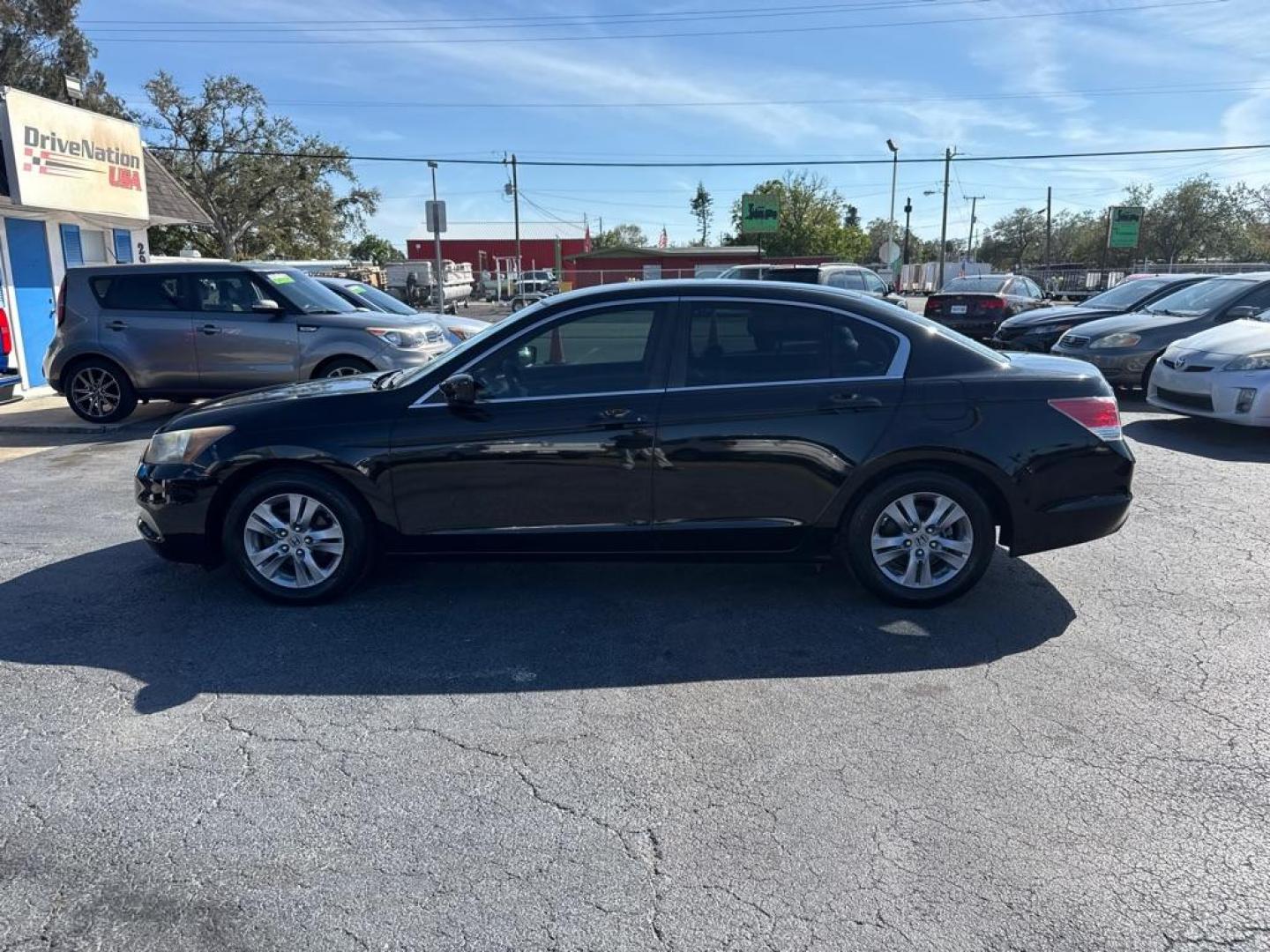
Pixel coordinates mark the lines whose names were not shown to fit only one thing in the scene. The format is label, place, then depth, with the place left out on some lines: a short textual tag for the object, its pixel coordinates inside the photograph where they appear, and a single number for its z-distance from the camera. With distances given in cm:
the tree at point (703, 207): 11200
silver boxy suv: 1005
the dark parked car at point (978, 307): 1666
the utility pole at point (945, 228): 4866
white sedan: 854
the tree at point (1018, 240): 8150
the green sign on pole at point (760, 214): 4556
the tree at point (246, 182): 4516
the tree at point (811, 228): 5881
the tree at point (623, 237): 10706
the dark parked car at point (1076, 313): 1319
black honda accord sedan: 455
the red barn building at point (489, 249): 7100
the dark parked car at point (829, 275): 1586
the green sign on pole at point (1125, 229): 4922
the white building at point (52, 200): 1226
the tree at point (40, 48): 3534
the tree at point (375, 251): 8948
